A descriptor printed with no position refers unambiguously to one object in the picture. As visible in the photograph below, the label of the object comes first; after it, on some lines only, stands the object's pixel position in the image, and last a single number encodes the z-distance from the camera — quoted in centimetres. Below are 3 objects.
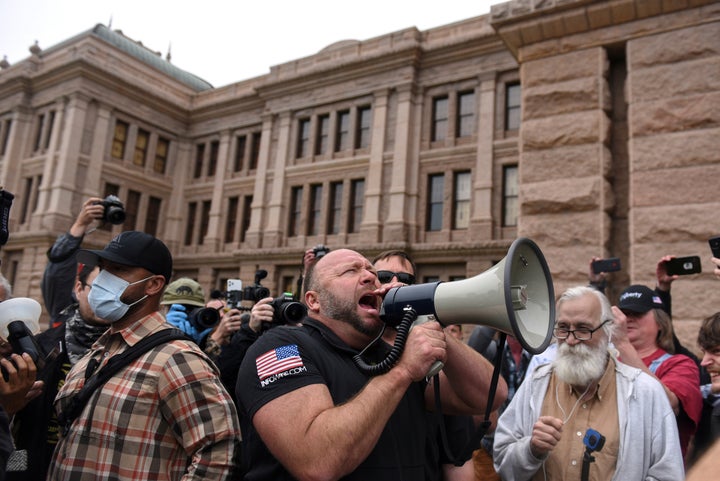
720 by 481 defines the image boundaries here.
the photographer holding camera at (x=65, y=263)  414
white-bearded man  256
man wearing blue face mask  207
